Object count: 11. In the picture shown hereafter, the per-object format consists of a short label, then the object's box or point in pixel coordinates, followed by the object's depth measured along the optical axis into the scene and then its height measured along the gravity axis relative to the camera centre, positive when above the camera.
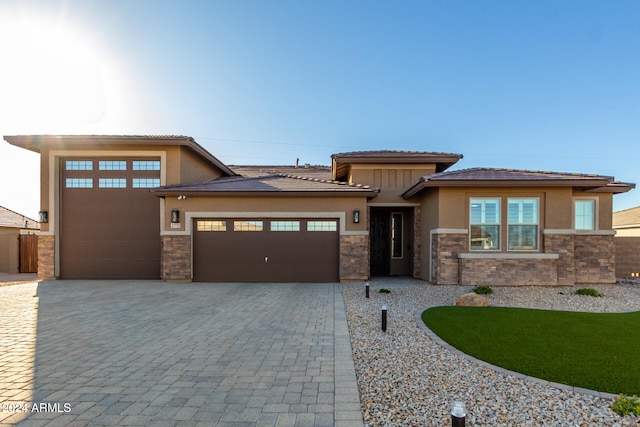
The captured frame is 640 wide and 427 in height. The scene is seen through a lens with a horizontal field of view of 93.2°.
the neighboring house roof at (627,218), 16.79 -0.17
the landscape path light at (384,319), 5.64 -1.96
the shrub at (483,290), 8.72 -2.20
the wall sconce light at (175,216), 11.43 -0.12
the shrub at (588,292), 8.88 -2.29
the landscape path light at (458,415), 2.14 -1.43
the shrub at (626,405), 2.96 -1.90
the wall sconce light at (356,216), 11.25 -0.08
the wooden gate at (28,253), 15.87 -2.19
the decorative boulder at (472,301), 7.59 -2.18
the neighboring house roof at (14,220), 16.42 -0.50
